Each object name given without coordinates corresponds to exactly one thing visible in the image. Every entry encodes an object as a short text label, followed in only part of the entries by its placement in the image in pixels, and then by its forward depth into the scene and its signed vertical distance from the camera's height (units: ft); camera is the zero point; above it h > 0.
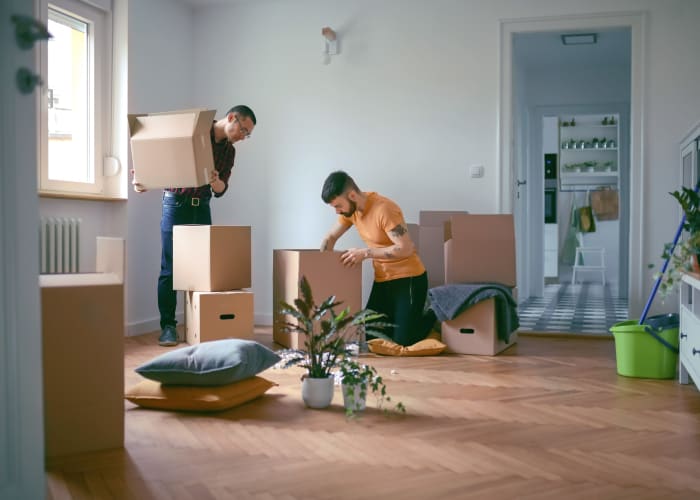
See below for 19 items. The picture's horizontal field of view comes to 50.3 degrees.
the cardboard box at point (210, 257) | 13.29 -0.41
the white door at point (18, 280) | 4.81 -0.30
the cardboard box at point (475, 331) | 13.19 -1.72
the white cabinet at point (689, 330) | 8.91 -1.23
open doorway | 22.16 +4.36
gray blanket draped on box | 13.05 -1.16
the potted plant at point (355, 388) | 8.39 -1.74
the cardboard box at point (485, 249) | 14.06 -0.27
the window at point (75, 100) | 13.44 +2.58
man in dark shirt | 13.57 +0.55
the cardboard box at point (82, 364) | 6.80 -1.20
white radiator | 12.88 -0.16
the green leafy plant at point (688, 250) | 9.14 -0.19
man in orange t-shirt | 13.10 -0.36
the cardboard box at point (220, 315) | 13.07 -1.44
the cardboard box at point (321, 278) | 13.19 -0.77
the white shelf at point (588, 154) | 32.58 +3.55
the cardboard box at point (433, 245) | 15.49 -0.21
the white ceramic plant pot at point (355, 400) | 8.42 -1.91
